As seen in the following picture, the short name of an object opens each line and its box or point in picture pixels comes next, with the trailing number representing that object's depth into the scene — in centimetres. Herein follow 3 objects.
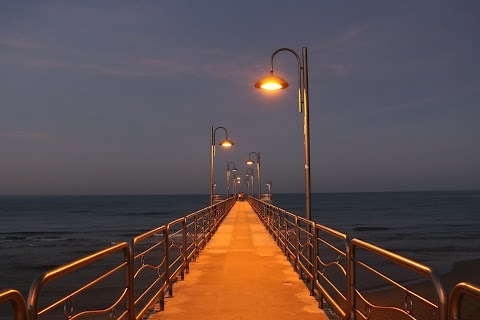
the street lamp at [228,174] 4503
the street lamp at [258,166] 3968
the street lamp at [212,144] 2225
